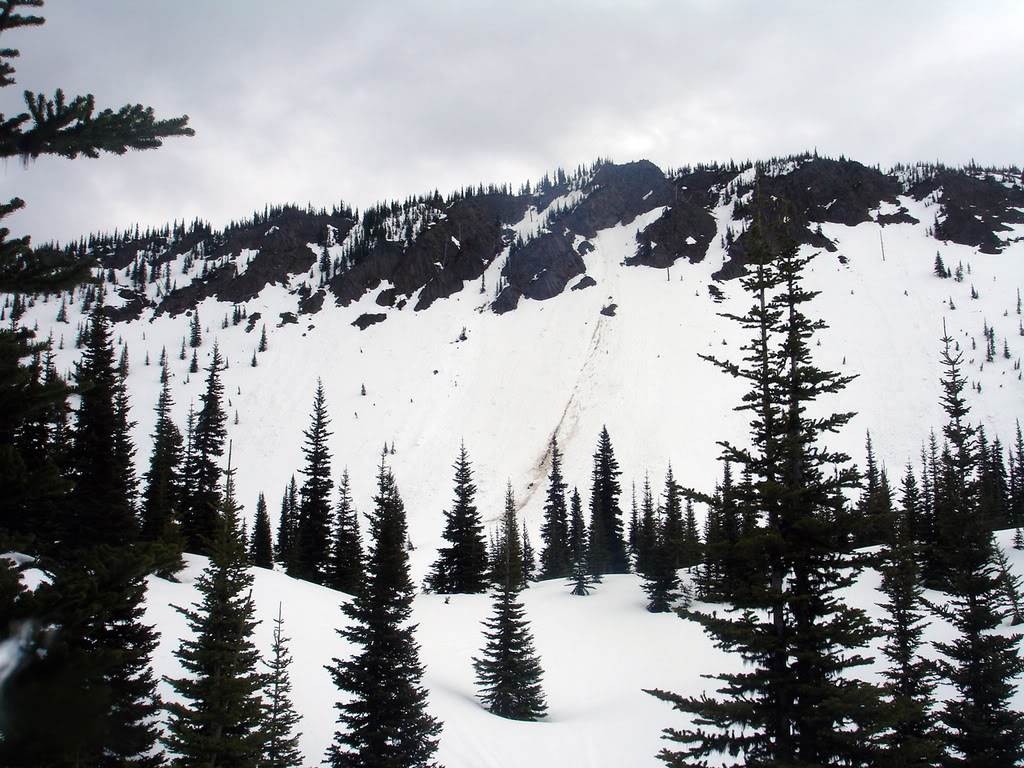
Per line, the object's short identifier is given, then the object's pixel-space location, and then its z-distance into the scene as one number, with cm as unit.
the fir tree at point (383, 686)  1562
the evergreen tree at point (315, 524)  4066
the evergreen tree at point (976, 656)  1414
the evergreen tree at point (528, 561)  6377
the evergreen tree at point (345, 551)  3928
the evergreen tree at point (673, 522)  4866
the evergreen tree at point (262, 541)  4805
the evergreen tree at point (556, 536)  6262
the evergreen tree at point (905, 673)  901
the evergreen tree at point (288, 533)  4494
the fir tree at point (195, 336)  16525
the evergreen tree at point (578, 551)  4634
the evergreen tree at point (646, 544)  4279
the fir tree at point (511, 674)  2656
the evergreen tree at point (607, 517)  5531
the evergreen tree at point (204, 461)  3556
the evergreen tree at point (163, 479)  2997
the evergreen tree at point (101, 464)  2414
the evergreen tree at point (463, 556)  4631
